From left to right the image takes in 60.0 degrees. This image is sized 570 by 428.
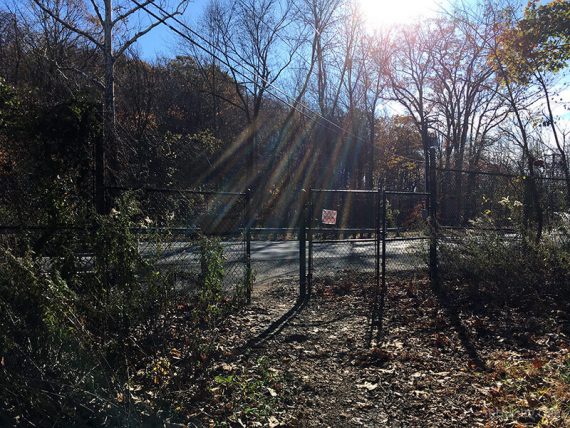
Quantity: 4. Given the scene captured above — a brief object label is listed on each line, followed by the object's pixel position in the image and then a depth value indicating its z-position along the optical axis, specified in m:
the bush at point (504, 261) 7.64
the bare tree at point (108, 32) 18.73
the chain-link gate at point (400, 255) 7.59
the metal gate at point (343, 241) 8.46
